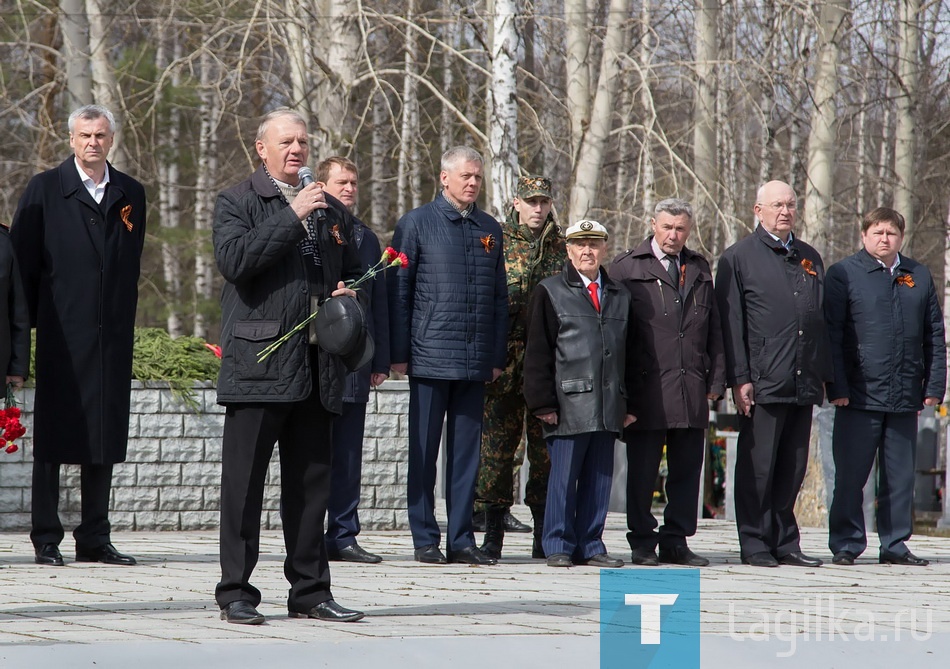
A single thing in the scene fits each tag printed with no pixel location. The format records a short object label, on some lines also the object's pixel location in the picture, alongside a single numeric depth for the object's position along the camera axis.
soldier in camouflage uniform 16.73
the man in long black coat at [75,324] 15.19
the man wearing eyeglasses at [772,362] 16.52
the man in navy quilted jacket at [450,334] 15.82
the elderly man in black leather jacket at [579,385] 15.84
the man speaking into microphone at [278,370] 10.92
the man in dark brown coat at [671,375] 16.28
